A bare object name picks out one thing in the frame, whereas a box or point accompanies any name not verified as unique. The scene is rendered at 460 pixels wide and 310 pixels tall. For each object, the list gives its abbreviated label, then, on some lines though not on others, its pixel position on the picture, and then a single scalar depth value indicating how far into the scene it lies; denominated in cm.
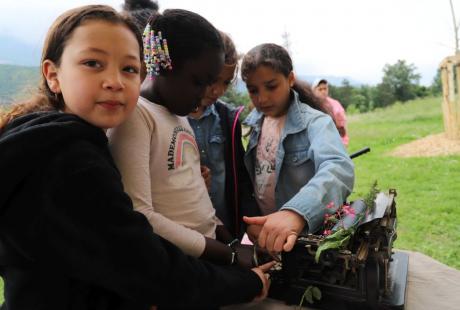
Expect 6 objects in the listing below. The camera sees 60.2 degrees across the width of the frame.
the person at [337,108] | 412
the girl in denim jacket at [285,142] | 132
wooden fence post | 637
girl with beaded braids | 96
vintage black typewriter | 105
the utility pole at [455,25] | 776
